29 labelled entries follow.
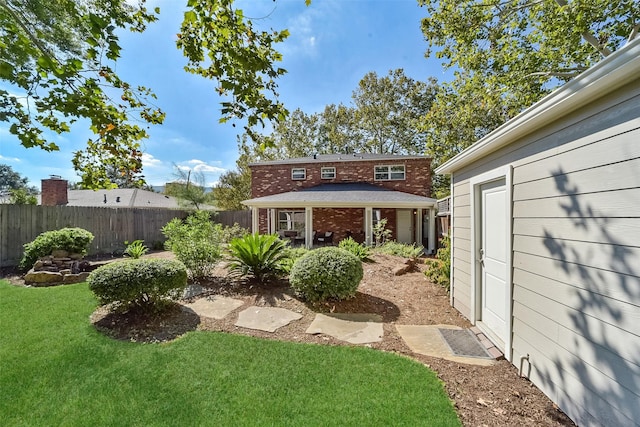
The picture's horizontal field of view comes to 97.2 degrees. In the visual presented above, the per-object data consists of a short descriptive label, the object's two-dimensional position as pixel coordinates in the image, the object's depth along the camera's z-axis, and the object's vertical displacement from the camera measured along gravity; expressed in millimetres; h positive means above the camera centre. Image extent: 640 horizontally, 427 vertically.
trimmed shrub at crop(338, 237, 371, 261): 8147 -943
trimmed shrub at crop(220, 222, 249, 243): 7537 -498
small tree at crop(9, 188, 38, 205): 14273 +923
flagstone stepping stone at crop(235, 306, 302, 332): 4215 -1598
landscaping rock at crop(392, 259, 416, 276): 7277 -1334
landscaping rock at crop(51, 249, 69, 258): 7590 -1026
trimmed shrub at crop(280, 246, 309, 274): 6115 -984
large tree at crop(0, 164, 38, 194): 43250 +5817
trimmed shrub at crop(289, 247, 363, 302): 4844 -1021
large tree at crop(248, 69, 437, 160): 24266 +8706
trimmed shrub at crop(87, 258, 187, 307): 4032 -953
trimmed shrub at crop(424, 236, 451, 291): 5941 -1109
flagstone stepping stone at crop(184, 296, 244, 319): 4614 -1557
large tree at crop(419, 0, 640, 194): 7496 +5253
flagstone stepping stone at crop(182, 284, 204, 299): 5438 -1486
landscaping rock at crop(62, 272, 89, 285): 6617 -1467
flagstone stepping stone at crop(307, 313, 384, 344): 3898 -1636
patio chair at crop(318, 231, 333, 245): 15462 -1143
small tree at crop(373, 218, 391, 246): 12506 -746
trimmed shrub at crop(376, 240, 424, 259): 10122 -1226
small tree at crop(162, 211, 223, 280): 6145 -617
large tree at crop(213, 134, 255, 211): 24469 +2543
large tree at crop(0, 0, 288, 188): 2793 +1578
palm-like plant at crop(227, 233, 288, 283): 5953 -844
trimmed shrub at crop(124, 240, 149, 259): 8617 -1062
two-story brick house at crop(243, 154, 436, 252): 13844 +1190
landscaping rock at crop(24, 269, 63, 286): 6496 -1436
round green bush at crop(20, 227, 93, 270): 7406 -776
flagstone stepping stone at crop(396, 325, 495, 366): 3359 -1661
